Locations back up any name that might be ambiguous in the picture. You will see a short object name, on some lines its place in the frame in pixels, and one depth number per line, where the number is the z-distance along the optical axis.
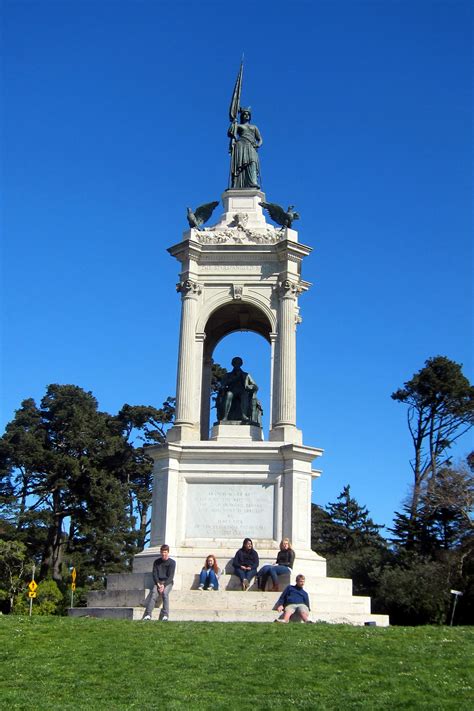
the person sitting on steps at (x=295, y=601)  15.27
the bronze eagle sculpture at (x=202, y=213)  23.06
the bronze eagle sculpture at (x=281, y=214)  22.84
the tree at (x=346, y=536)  49.34
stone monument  18.84
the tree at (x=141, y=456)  61.91
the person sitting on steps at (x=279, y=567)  17.44
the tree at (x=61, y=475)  54.78
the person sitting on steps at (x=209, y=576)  17.55
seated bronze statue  22.06
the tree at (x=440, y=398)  61.09
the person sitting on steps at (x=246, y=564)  17.67
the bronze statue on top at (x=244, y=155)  24.31
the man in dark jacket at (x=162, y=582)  16.00
